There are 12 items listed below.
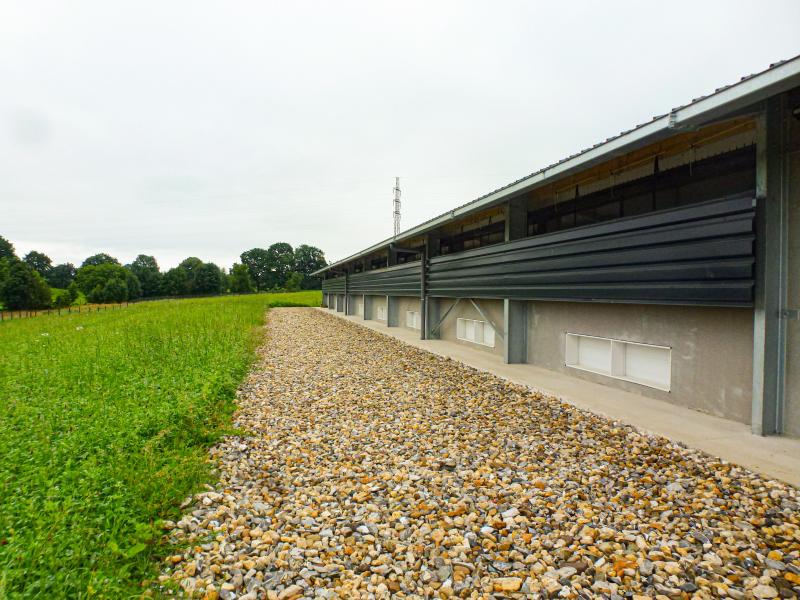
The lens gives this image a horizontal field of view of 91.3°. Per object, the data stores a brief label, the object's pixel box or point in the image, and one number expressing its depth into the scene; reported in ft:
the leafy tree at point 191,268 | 312.56
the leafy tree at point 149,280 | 321.32
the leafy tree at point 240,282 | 282.97
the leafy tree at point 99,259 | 389.48
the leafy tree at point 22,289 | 172.76
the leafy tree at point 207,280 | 315.17
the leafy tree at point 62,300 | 206.73
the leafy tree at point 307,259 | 364.79
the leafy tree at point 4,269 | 177.53
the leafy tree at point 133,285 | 292.40
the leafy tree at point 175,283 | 311.27
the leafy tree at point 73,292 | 246.35
